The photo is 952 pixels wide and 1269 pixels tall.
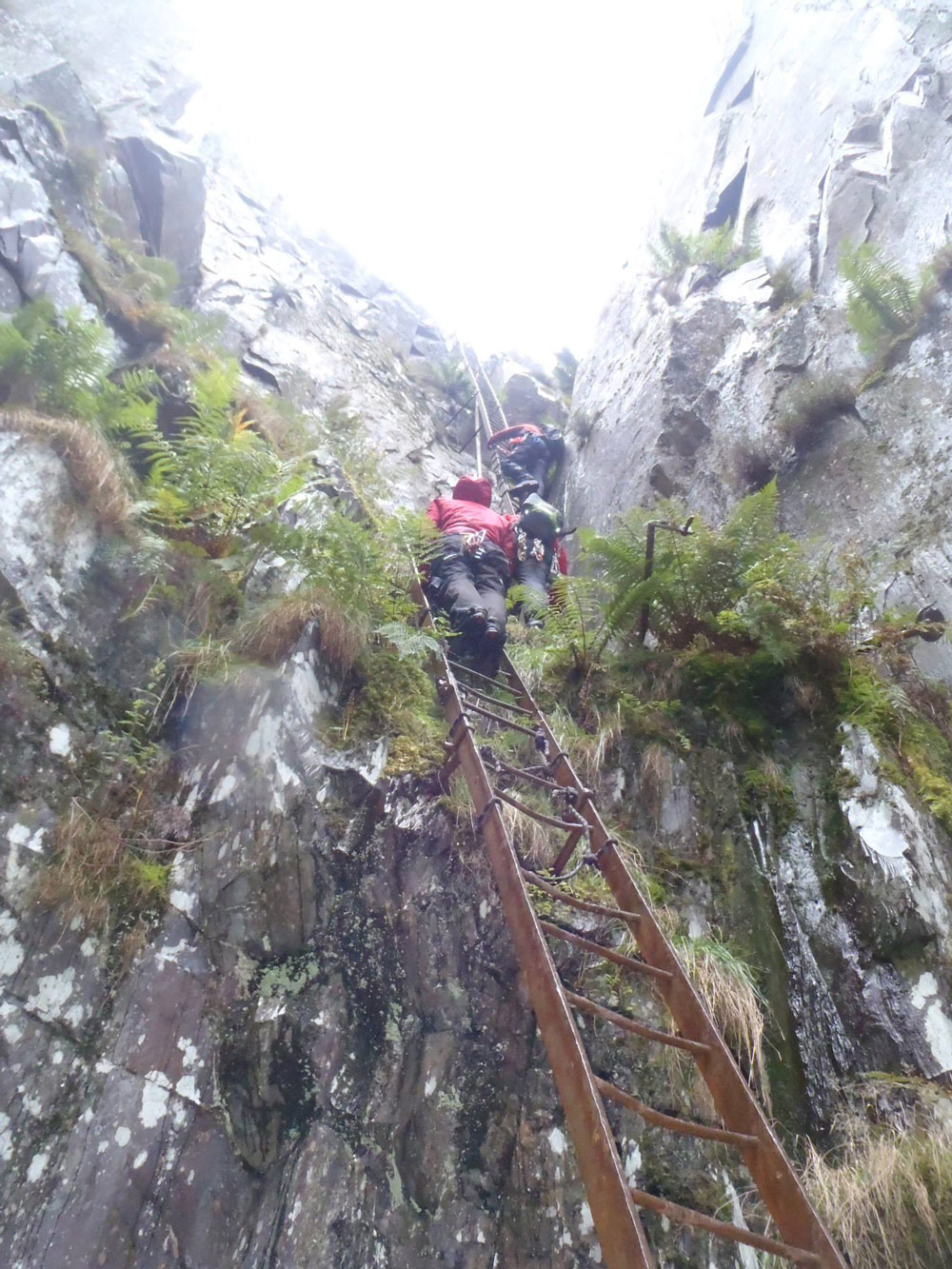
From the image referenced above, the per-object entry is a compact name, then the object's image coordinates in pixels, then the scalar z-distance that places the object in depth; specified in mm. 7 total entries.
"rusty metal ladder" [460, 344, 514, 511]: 12714
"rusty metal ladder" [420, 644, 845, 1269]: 2102
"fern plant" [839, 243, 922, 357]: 5852
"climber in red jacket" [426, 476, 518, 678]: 5559
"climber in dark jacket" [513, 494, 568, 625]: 6960
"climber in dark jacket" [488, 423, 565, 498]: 10352
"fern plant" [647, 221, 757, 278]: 9758
